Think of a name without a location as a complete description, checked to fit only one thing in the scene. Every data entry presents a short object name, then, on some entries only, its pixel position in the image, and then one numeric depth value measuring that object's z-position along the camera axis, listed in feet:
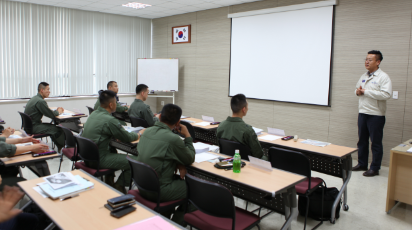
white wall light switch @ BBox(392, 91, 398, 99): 14.93
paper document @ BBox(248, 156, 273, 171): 7.77
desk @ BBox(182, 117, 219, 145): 14.32
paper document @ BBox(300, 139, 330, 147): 10.99
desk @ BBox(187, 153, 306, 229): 6.85
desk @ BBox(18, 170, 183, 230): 5.14
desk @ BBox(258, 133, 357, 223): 9.82
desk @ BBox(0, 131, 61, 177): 8.38
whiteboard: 26.66
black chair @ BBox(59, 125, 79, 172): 11.59
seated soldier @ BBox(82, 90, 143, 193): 10.20
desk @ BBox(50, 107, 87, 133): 16.36
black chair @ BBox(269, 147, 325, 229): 8.80
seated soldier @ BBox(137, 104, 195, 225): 7.62
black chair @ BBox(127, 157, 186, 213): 7.18
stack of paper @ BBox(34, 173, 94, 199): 6.09
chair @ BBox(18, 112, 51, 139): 15.53
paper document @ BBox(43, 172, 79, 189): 6.45
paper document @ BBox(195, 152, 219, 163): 8.75
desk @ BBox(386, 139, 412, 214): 10.38
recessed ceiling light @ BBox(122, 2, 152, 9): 22.65
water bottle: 7.69
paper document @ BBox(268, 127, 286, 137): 12.39
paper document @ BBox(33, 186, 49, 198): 6.17
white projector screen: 17.71
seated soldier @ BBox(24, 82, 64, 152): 16.06
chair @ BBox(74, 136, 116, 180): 9.71
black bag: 9.82
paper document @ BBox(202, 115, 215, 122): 15.99
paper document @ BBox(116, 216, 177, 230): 5.02
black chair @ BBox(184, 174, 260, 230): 6.08
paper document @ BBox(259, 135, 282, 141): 11.76
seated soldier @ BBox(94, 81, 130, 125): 18.39
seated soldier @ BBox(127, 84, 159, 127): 15.25
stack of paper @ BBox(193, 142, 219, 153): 9.66
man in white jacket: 13.73
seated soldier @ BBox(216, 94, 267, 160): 9.66
